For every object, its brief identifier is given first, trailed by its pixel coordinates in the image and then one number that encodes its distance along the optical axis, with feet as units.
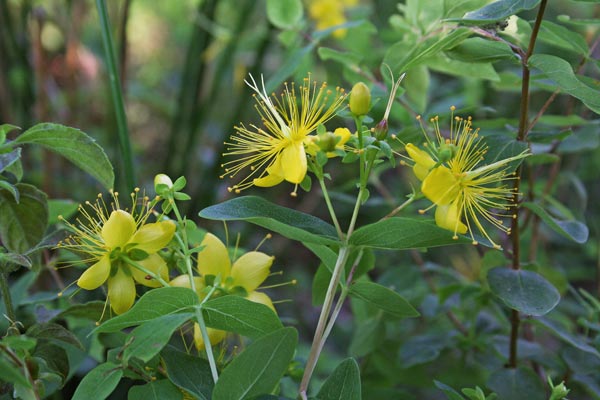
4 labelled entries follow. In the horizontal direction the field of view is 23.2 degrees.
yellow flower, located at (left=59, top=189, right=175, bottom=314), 1.57
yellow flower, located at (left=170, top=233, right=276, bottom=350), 1.64
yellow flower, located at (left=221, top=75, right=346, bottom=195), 1.56
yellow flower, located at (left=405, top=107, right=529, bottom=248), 1.55
